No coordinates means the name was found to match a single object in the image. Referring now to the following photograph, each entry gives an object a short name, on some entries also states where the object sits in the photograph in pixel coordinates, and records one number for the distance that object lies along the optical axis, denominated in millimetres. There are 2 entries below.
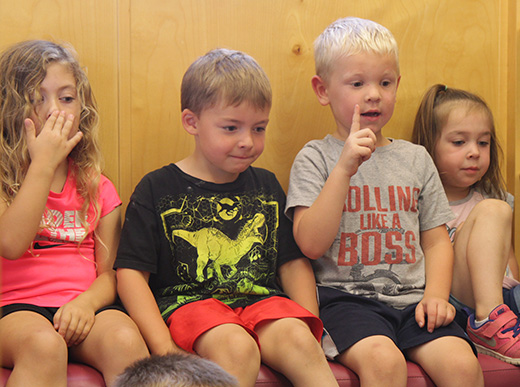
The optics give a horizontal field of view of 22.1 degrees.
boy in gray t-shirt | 2066
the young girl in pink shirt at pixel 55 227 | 1955
